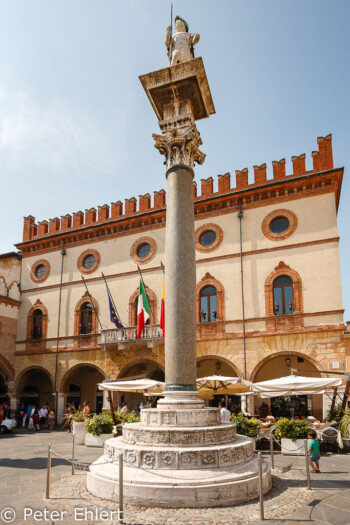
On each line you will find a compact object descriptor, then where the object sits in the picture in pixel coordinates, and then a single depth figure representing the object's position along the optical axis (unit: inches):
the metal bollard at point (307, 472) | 272.7
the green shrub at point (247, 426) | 445.7
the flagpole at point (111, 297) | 795.3
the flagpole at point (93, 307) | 865.3
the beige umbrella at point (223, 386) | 556.7
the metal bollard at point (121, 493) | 211.6
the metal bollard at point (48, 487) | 256.2
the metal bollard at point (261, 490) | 214.8
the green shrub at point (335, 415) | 525.3
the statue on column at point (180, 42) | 373.7
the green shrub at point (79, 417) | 575.2
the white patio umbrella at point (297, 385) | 498.3
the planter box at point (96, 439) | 517.7
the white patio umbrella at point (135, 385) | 540.4
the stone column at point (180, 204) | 299.6
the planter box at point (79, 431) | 547.5
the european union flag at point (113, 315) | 786.2
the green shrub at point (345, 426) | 470.9
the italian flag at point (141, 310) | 688.4
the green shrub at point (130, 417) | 499.5
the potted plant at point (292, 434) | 442.3
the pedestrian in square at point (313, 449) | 326.0
